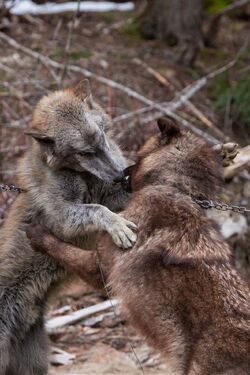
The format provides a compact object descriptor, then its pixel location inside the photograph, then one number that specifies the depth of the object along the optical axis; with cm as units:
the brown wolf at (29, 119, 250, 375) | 1070
